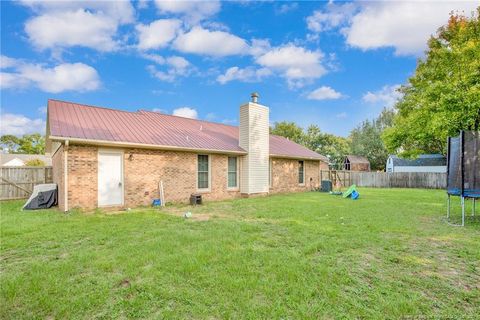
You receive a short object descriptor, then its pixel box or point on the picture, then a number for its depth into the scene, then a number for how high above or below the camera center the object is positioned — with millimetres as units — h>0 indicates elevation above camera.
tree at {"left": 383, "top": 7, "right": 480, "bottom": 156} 13336 +4364
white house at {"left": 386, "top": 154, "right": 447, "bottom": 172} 30469 +124
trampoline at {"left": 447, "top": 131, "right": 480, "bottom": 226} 6824 -33
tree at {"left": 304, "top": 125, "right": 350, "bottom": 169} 40500 +3667
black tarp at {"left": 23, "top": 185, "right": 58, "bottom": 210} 9539 -1290
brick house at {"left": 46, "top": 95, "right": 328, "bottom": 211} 8711 +367
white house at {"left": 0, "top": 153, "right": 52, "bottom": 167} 35719 +1195
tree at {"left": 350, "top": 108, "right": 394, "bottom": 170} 42156 +4018
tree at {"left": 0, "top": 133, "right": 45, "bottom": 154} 45375 +4234
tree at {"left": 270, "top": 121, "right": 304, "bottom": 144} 37656 +5336
